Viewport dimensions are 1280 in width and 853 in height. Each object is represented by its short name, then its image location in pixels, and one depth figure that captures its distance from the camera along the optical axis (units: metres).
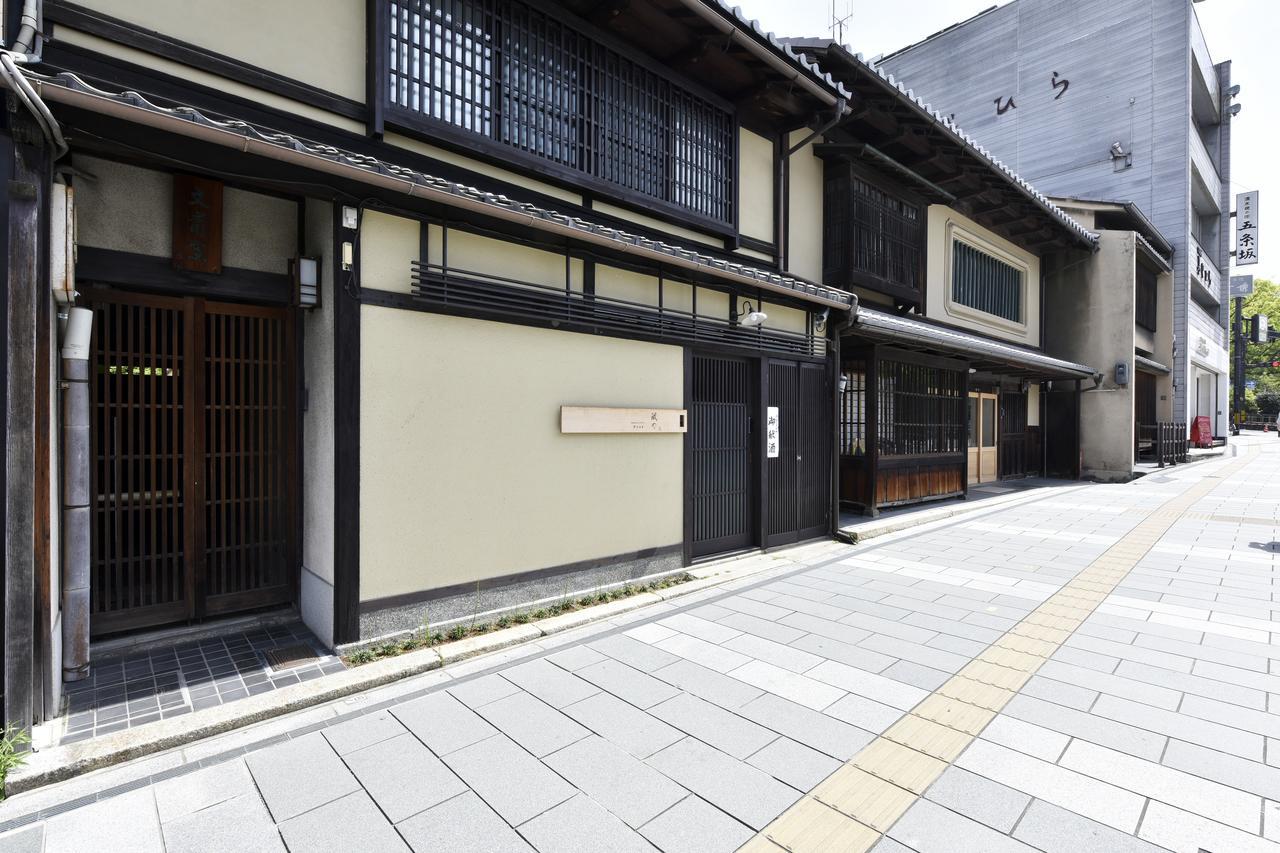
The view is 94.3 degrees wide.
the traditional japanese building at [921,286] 10.33
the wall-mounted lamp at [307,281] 5.00
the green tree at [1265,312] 47.94
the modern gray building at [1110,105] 23.70
